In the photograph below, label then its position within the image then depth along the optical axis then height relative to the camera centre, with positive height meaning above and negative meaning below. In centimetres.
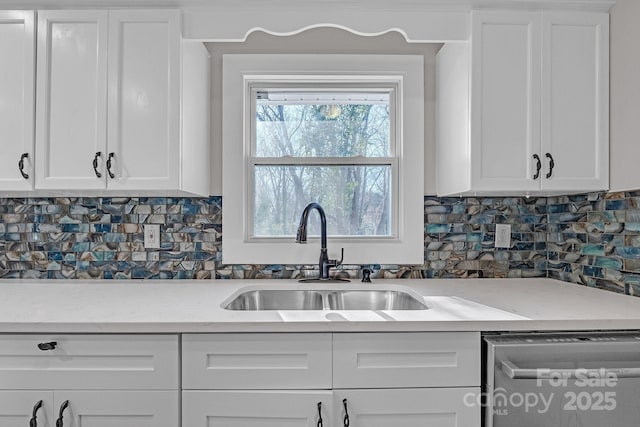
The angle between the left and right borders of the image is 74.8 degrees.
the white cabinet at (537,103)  169 +46
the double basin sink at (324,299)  192 -39
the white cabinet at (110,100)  167 +46
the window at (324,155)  205 +31
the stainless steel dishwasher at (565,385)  128 -52
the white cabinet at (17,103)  166 +44
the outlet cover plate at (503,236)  207 -10
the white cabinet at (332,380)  129 -51
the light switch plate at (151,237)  204 -11
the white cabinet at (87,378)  128 -50
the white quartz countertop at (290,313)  127 -32
